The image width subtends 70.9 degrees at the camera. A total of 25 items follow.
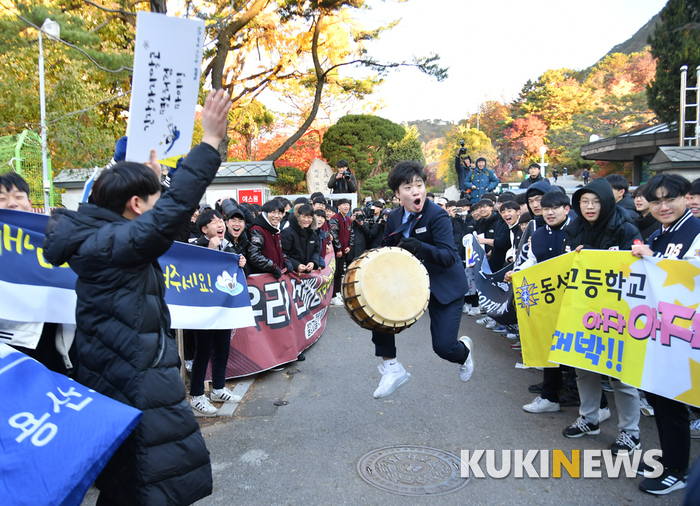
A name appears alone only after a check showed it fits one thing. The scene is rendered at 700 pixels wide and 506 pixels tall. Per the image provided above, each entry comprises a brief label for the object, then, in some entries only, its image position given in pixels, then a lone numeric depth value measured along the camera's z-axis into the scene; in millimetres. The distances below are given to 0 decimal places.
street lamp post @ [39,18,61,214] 9973
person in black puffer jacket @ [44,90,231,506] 2105
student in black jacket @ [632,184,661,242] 6059
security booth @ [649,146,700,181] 10742
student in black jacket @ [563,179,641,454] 4160
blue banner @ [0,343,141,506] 1931
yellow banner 3355
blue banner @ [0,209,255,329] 3145
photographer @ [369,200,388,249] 11453
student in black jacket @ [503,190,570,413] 4801
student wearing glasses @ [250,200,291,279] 5965
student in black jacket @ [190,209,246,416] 4852
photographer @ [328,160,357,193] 12602
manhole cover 3486
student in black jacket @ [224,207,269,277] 5547
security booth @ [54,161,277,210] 12320
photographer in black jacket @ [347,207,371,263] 11248
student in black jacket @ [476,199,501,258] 8699
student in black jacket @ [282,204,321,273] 7200
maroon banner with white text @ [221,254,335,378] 5750
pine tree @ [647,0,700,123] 18797
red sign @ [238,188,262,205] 12336
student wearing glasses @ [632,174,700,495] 3336
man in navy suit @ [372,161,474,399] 3988
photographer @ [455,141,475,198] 13242
